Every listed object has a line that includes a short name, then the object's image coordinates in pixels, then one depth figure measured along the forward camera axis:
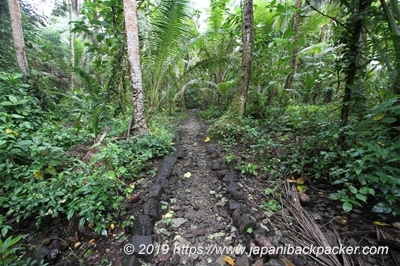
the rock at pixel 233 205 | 1.76
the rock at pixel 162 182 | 2.13
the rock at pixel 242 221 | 1.54
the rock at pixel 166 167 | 2.30
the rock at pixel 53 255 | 1.45
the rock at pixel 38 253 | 1.45
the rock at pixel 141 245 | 1.38
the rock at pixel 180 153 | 2.84
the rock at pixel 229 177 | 2.16
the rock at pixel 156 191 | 1.90
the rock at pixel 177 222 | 1.71
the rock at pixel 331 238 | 1.40
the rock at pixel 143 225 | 1.53
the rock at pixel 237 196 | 1.87
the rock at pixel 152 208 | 1.70
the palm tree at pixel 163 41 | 3.32
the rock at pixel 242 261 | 1.29
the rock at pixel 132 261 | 1.28
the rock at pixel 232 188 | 1.98
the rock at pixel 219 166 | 2.45
